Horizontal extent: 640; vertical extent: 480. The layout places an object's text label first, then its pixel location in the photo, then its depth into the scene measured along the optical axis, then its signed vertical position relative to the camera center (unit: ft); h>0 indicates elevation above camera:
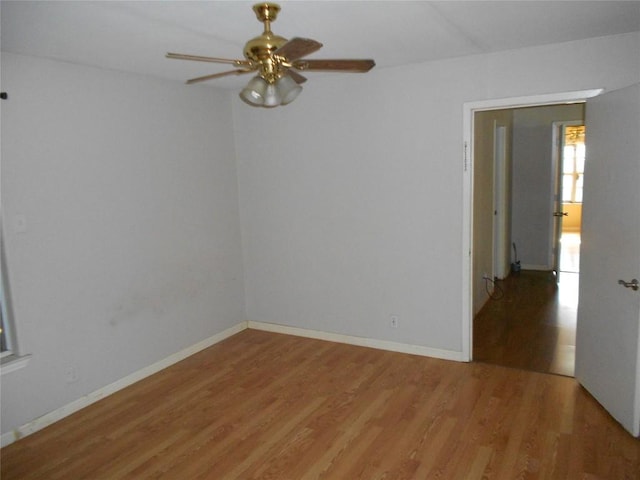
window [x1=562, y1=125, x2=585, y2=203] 33.27 +0.17
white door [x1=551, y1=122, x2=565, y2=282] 20.29 -0.70
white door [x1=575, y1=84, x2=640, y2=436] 8.63 -1.82
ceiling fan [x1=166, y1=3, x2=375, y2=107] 6.01 +1.58
